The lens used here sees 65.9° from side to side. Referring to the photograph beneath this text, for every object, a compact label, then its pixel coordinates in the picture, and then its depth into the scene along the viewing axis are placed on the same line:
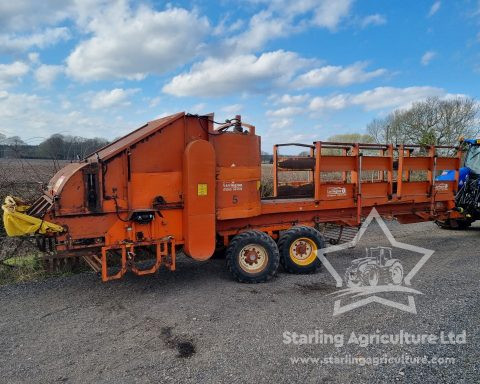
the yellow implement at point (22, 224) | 4.56
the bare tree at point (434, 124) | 23.66
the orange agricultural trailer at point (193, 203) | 4.93
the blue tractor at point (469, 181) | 8.87
